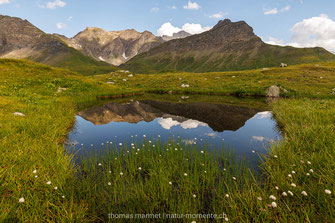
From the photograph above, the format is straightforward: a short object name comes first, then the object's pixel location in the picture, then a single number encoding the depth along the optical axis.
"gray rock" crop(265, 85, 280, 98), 30.58
